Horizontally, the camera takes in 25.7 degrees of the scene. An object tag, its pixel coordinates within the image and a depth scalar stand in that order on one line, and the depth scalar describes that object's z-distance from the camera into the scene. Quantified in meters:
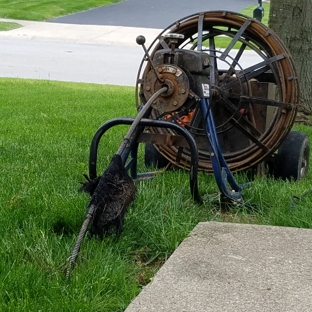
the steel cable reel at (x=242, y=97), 4.57
